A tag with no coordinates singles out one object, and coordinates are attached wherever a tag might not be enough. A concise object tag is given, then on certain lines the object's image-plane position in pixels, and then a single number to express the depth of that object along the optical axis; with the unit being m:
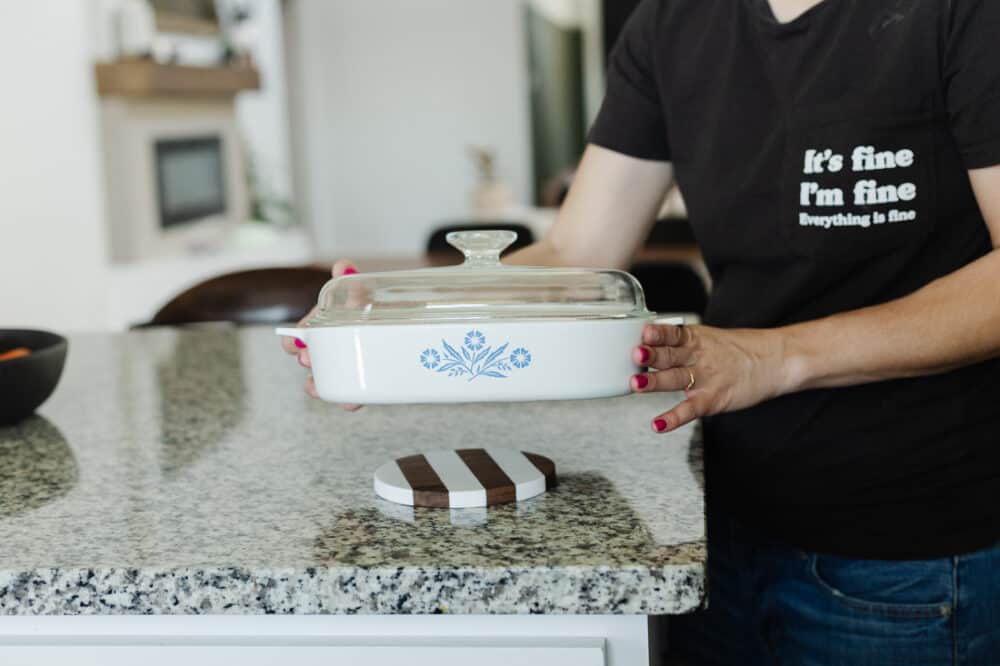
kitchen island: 0.73
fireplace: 4.94
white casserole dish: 0.77
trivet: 0.85
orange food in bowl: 1.13
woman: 0.93
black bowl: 1.11
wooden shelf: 4.68
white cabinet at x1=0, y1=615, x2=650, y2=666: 0.75
